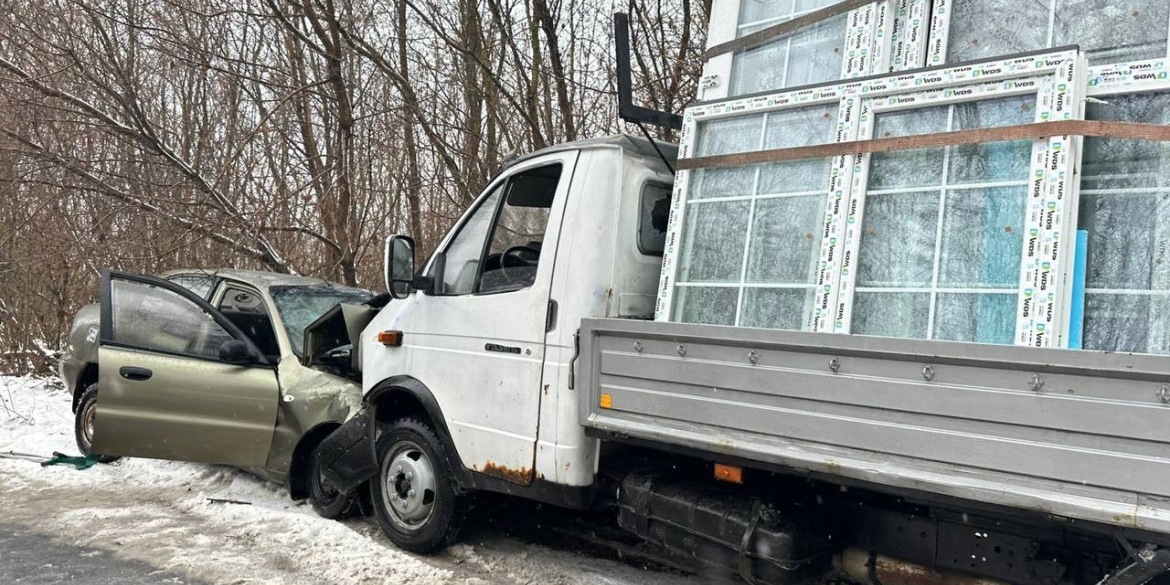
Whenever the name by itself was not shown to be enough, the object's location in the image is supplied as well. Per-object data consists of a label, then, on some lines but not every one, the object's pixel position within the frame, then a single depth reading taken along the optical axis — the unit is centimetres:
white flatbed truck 273
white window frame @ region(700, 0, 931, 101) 367
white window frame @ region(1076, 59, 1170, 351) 294
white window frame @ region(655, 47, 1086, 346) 296
